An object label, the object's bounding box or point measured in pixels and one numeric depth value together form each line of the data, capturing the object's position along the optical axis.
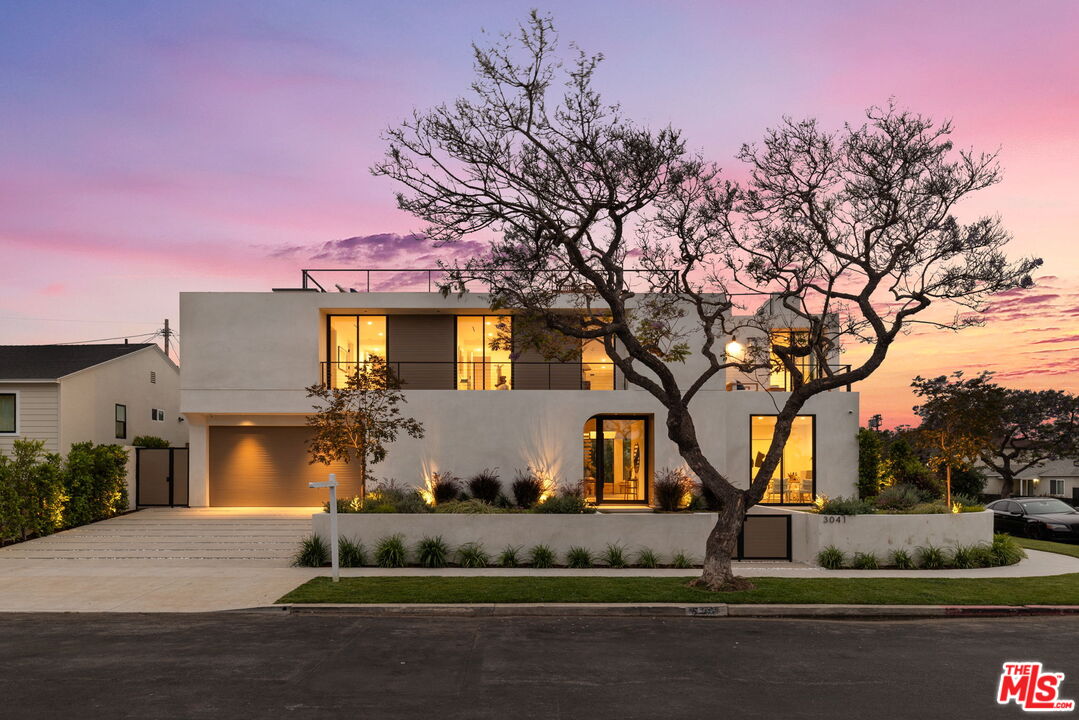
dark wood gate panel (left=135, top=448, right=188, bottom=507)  23.94
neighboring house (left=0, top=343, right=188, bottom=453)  22.98
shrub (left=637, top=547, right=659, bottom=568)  15.30
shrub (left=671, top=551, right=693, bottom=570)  15.44
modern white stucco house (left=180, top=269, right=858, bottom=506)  22.33
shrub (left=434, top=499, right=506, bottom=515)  15.84
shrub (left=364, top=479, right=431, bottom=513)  16.28
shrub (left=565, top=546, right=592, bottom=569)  15.13
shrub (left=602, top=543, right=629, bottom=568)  15.24
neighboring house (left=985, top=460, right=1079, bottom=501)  56.22
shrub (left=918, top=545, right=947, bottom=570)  15.32
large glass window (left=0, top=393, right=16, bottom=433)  22.97
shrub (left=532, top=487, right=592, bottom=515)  15.88
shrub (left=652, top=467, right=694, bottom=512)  19.39
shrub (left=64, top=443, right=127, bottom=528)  19.69
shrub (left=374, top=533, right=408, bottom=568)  14.98
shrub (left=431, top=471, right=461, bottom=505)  21.38
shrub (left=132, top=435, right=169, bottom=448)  25.19
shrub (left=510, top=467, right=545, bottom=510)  20.80
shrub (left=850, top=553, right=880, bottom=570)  15.20
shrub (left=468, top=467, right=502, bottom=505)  21.43
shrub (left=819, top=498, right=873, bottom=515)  15.59
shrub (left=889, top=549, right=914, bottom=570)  15.28
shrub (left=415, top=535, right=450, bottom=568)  15.05
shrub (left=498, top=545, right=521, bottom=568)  15.15
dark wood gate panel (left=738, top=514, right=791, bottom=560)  16.23
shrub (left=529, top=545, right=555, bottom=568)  15.10
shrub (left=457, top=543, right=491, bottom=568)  15.06
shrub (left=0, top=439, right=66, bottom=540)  17.58
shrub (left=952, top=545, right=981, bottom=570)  15.39
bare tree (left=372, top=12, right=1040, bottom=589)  13.37
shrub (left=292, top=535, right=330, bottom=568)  15.05
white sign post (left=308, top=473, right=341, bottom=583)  13.16
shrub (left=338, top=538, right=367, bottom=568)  15.13
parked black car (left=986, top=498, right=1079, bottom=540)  20.89
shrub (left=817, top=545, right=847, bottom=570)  15.14
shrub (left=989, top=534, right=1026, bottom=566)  15.83
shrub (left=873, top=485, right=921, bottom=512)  16.91
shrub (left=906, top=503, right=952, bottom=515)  16.20
